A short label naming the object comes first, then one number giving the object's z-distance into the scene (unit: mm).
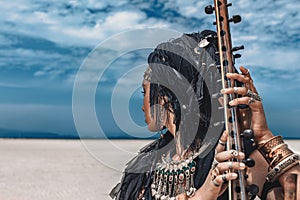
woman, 2543
